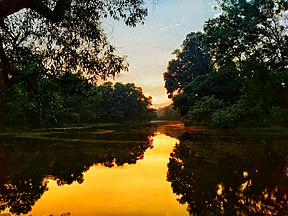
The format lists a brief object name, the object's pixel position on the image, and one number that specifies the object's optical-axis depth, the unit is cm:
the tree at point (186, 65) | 4186
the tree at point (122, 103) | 6852
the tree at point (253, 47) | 2425
